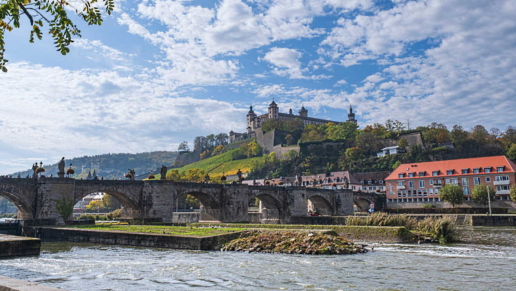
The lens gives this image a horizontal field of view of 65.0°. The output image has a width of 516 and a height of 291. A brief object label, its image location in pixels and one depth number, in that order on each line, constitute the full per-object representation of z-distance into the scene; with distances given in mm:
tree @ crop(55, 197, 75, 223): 40000
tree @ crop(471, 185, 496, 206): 72312
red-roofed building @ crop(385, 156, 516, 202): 79000
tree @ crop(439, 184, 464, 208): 75000
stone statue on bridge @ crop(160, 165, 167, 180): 46912
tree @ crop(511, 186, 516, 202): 70225
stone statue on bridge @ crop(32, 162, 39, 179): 40375
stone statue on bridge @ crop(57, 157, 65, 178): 41159
